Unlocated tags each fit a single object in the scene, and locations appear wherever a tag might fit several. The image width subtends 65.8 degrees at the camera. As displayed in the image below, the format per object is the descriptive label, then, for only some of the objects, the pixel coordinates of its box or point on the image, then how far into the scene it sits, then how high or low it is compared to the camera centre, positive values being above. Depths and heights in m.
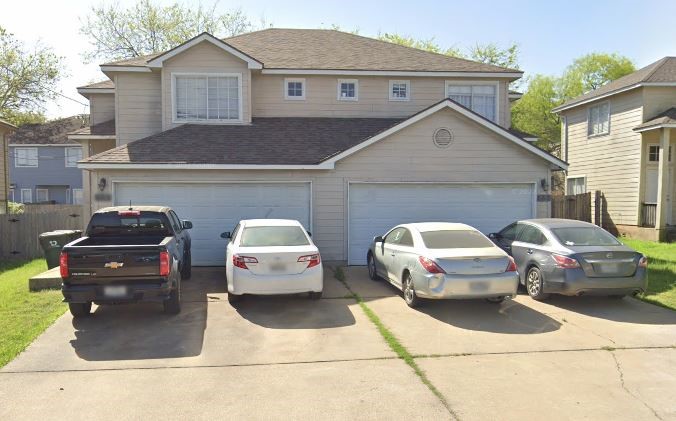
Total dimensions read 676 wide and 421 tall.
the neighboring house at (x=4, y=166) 21.97 +0.66
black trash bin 12.35 -1.47
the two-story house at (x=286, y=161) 13.15 +0.58
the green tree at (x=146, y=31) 33.66 +9.92
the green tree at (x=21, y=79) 33.84 +6.82
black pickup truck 7.54 -1.33
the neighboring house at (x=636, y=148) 17.84 +1.41
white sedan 8.51 -1.41
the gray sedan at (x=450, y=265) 8.21 -1.31
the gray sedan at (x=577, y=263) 8.80 -1.34
